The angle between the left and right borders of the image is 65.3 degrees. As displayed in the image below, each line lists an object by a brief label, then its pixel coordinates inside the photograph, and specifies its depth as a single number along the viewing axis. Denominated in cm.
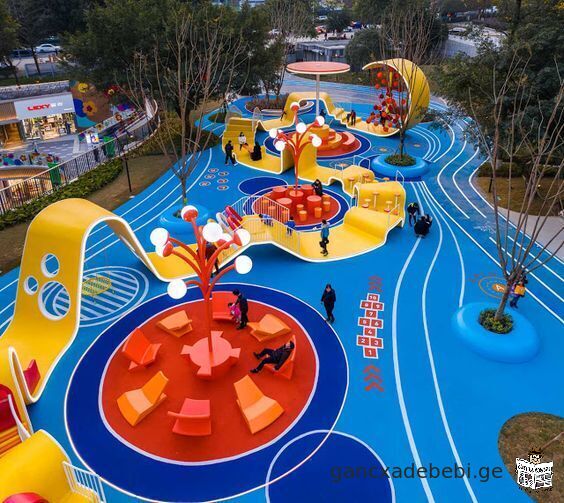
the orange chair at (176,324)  1429
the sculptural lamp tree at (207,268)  1029
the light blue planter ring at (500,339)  1314
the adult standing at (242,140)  3047
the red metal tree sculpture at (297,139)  2190
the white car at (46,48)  6919
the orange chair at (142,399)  1124
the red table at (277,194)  2248
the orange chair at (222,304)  1494
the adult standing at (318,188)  2283
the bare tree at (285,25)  4375
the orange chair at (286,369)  1246
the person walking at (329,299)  1425
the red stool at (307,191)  2272
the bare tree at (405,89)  2816
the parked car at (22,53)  6699
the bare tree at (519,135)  1883
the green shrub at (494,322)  1366
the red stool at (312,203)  2211
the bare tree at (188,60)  2673
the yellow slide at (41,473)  775
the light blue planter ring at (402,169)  2739
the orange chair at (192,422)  1072
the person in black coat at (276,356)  1238
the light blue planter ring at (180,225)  2091
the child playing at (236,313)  1450
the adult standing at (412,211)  2106
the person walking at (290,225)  1829
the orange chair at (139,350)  1291
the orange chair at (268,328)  1396
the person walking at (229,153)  2921
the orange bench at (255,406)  1102
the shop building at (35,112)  4138
